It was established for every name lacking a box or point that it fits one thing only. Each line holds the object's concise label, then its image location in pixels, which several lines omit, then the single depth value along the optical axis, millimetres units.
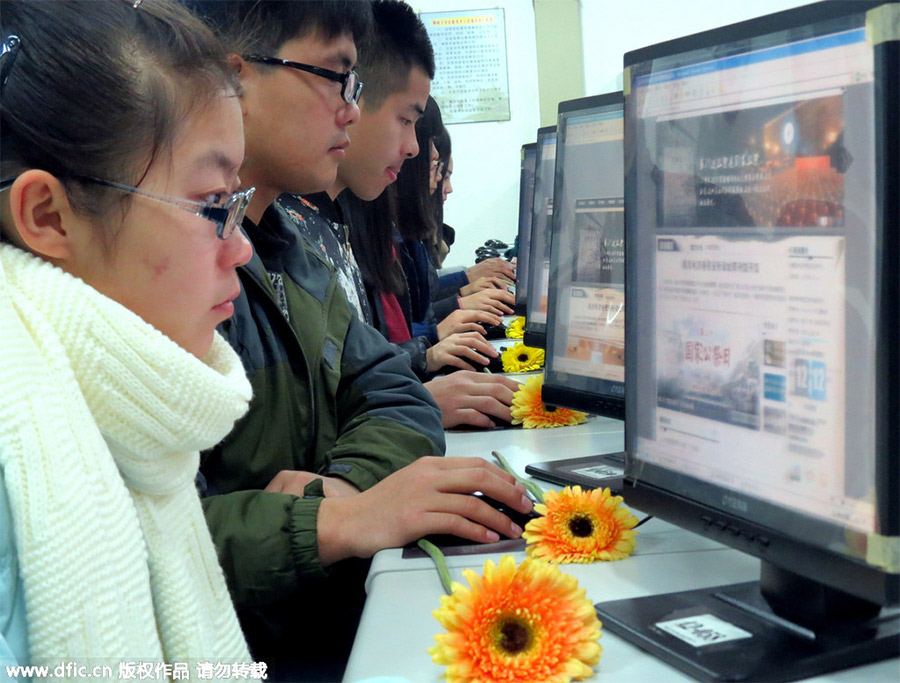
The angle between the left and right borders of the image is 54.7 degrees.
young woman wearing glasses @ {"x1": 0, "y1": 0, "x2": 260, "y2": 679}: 687
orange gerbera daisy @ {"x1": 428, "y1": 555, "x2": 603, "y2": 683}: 606
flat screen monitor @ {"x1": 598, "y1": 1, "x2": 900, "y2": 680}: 536
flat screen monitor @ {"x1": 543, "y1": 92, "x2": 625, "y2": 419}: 1170
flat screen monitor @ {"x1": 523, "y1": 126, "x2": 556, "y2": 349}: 1792
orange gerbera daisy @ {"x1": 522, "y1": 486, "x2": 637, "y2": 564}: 854
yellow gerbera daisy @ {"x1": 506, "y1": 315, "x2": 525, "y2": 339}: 2641
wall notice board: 4969
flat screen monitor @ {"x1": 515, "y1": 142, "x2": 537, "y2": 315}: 2387
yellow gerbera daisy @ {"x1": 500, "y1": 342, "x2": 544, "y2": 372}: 2100
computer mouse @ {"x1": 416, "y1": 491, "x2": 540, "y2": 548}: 978
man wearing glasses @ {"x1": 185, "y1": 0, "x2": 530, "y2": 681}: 964
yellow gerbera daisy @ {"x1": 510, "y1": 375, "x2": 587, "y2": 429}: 1514
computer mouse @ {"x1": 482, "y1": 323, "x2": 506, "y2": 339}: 2777
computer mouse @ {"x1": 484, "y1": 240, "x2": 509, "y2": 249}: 4553
